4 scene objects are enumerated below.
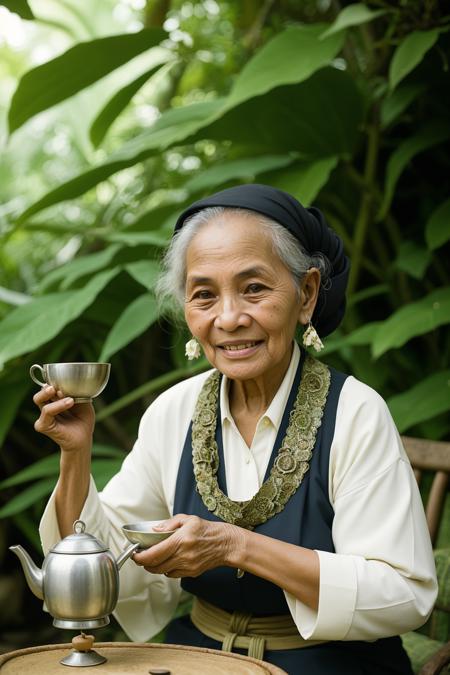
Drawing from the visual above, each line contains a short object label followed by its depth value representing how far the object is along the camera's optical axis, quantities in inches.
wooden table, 62.3
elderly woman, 67.4
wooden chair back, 94.7
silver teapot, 61.4
